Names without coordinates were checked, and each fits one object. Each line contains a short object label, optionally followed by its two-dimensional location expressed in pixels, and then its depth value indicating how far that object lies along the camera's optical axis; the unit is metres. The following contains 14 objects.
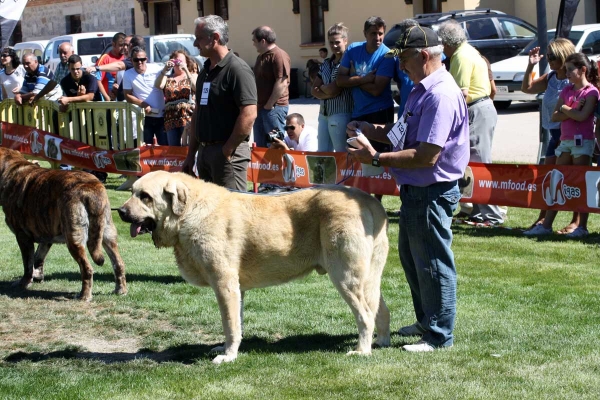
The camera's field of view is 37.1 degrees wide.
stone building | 42.66
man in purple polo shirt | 5.57
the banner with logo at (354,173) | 9.79
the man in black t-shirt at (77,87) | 15.27
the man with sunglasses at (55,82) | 16.22
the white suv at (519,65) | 21.97
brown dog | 7.84
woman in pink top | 9.78
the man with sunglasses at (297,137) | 11.77
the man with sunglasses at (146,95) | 14.06
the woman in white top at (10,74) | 17.36
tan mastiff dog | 5.85
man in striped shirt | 16.48
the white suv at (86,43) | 28.45
